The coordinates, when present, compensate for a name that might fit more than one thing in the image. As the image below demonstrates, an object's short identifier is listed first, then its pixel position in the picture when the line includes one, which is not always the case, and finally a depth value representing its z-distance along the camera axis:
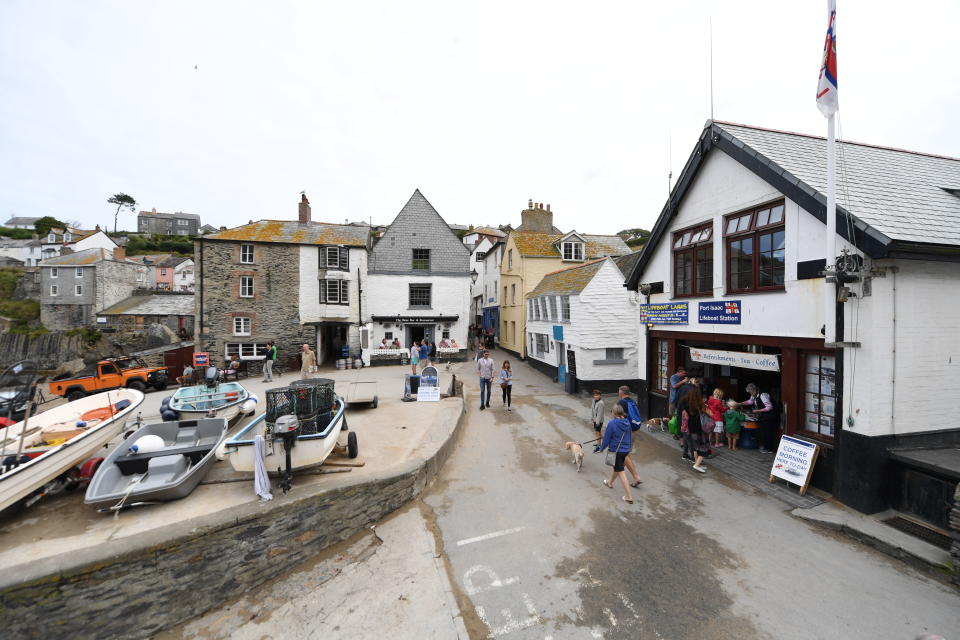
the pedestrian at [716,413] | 10.00
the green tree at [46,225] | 64.69
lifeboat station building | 6.58
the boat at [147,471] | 6.06
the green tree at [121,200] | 85.94
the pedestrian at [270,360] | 20.19
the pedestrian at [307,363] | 16.53
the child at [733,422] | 9.59
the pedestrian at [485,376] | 13.83
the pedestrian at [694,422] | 8.80
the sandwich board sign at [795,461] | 7.42
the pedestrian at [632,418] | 7.89
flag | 6.91
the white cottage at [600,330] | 17.14
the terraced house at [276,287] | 22.44
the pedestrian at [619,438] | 7.48
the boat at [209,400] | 10.27
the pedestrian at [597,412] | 10.20
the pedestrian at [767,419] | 8.93
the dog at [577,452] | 8.90
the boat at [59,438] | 5.83
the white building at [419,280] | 25.62
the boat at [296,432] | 6.64
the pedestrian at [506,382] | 14.20
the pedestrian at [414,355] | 18.51
